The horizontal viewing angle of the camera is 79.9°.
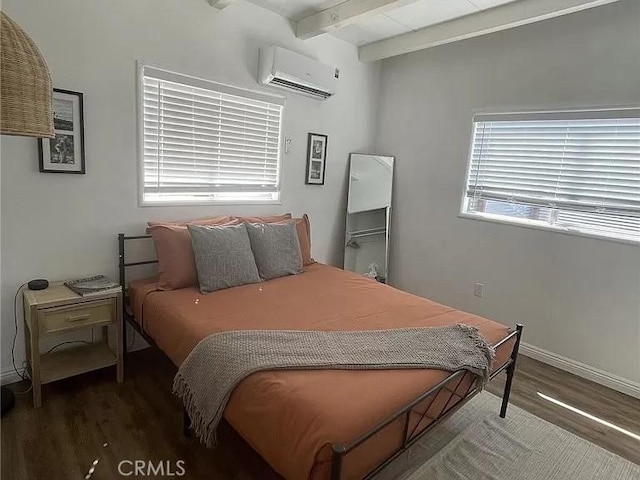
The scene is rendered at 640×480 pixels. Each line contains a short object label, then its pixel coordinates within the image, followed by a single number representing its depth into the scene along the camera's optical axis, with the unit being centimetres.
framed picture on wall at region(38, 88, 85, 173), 218
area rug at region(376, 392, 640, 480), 186
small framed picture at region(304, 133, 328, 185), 354
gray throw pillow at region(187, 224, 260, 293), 244
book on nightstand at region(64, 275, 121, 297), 219
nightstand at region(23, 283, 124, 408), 201
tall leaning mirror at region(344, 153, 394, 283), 395
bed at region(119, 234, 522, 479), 127
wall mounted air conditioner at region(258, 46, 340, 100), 296
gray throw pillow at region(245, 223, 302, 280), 276
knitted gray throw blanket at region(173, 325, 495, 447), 155
